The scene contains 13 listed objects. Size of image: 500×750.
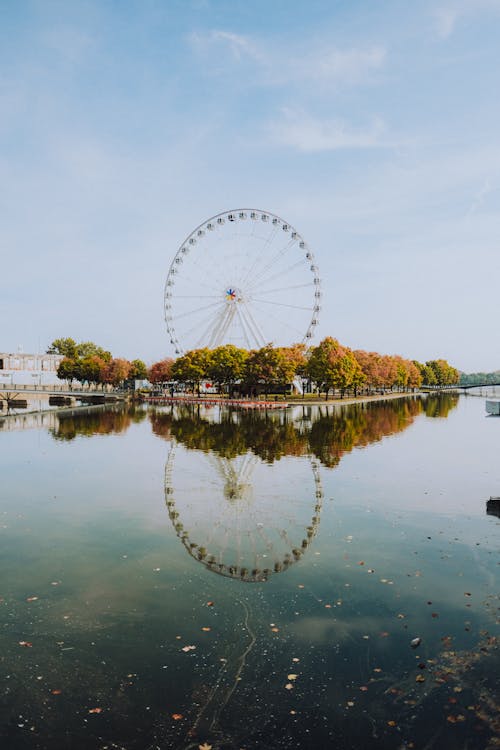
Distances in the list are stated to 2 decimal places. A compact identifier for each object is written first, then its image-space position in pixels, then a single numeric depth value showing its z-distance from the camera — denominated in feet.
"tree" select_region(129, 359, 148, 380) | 577.92
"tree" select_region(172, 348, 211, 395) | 385.70
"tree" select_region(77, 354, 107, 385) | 554.71
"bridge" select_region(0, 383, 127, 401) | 340.14
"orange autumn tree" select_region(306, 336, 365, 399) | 331.77
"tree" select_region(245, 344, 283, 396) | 341.00
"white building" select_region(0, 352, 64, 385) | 582.35
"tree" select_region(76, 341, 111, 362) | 637.75
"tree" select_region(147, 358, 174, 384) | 517.47
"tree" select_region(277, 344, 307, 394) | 341.00
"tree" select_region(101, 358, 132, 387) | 538.88
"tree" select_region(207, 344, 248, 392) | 374.22
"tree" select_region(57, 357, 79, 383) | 577.84
